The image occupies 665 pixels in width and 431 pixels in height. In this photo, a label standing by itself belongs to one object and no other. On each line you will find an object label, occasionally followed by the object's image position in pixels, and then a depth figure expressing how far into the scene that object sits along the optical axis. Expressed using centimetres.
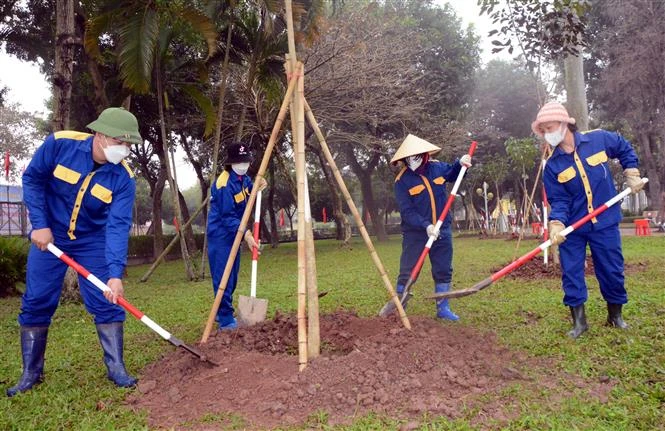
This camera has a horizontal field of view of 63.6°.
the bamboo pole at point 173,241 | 1003
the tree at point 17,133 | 2573
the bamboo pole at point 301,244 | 348
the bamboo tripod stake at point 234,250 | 422
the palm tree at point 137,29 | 796
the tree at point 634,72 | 1945
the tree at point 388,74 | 1326
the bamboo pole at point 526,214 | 1273
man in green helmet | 371
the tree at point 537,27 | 537
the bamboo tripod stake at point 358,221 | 404
